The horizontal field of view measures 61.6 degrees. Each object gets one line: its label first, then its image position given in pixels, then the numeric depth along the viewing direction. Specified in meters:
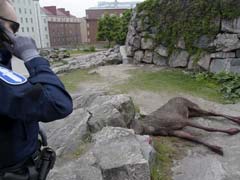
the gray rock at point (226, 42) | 5.01
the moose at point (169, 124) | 2.65
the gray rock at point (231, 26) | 4.98
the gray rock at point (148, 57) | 6.81
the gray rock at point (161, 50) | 6.37
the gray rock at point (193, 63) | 5.66
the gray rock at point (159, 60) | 6.49
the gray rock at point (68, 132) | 2.19
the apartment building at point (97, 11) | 29.81
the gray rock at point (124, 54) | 7.68
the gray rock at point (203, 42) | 5.40
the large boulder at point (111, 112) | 2.42
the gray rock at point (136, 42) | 7.06
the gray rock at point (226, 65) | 5.03
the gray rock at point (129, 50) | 7.42
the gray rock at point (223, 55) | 5.11
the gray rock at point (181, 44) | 5.88
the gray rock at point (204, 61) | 5.42
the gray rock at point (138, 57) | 7.10
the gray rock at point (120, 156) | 1.74
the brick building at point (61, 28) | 28.45
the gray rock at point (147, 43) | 6.72
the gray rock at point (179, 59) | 5.93
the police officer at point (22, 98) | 0.77
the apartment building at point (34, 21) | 27.17
